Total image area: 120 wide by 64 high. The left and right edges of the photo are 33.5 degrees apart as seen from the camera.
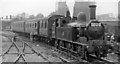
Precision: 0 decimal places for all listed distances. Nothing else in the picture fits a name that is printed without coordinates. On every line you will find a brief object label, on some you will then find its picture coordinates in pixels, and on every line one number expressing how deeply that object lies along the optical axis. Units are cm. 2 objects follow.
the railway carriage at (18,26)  3344
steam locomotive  1133
